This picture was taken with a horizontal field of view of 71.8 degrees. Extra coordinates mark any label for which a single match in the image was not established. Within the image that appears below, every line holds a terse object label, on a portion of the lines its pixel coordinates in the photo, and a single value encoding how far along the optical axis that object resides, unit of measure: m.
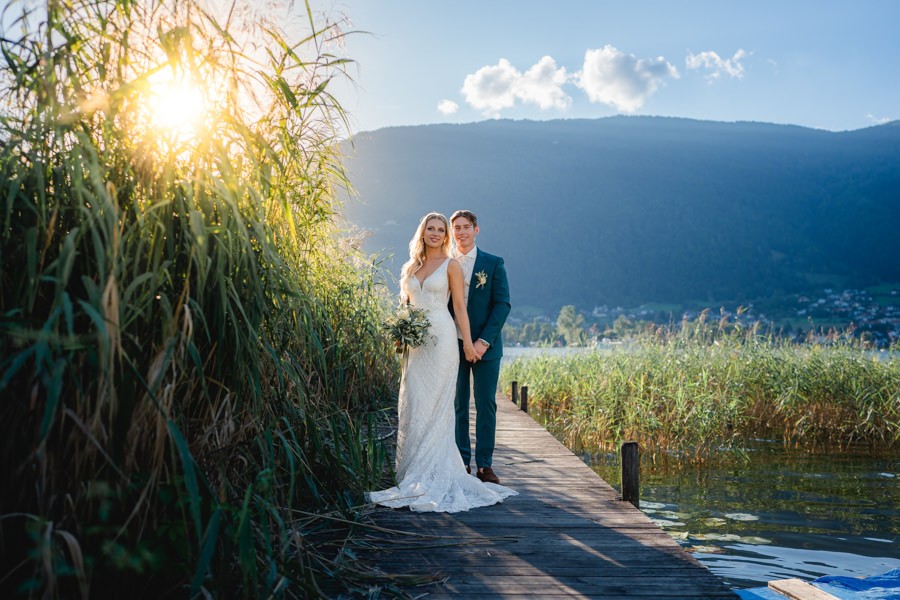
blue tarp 3.62
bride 3.83
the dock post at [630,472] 3.83
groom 4.32
